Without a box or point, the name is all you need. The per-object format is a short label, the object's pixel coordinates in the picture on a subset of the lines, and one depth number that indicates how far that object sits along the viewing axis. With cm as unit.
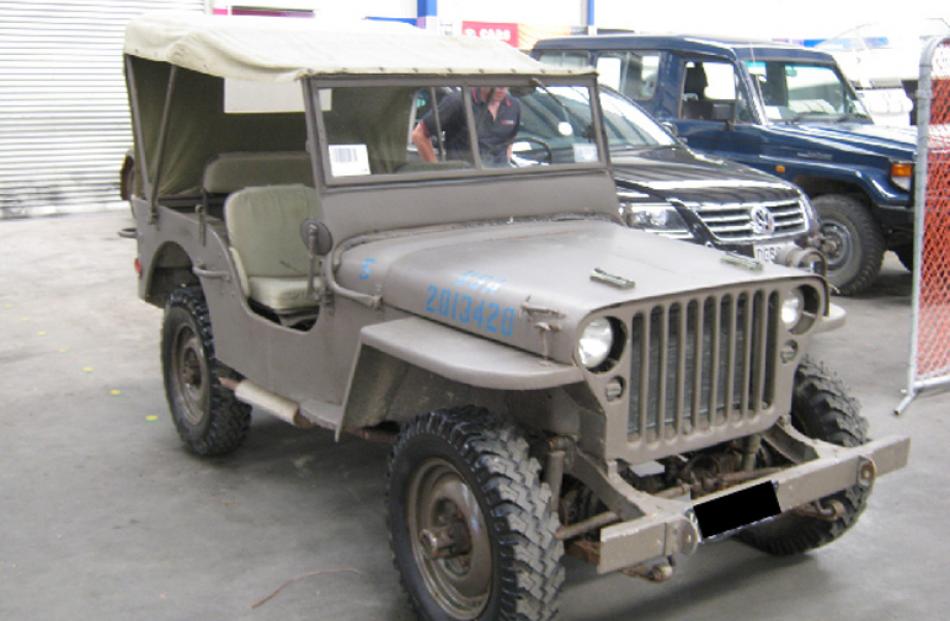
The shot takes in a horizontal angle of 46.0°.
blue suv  921
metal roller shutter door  1414
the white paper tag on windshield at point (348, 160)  441
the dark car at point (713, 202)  743
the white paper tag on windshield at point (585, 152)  505
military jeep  350
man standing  463
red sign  1978
